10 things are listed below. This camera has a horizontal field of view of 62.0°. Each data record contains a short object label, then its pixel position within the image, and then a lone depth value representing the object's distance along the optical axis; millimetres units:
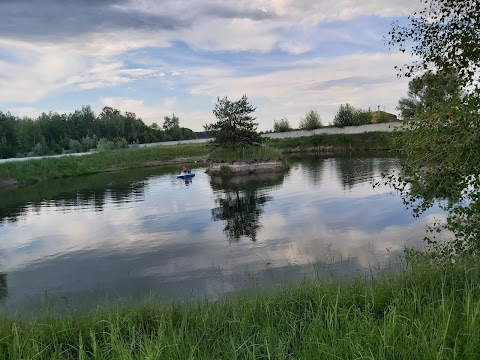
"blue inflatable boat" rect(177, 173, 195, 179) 36562
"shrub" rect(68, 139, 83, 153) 77188
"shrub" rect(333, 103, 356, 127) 79312
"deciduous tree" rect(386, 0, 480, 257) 6336
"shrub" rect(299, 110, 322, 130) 82800
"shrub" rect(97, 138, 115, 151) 72500
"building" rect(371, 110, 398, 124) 78475
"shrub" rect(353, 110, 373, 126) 79062
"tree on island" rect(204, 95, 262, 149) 38812
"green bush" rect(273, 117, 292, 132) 87912
